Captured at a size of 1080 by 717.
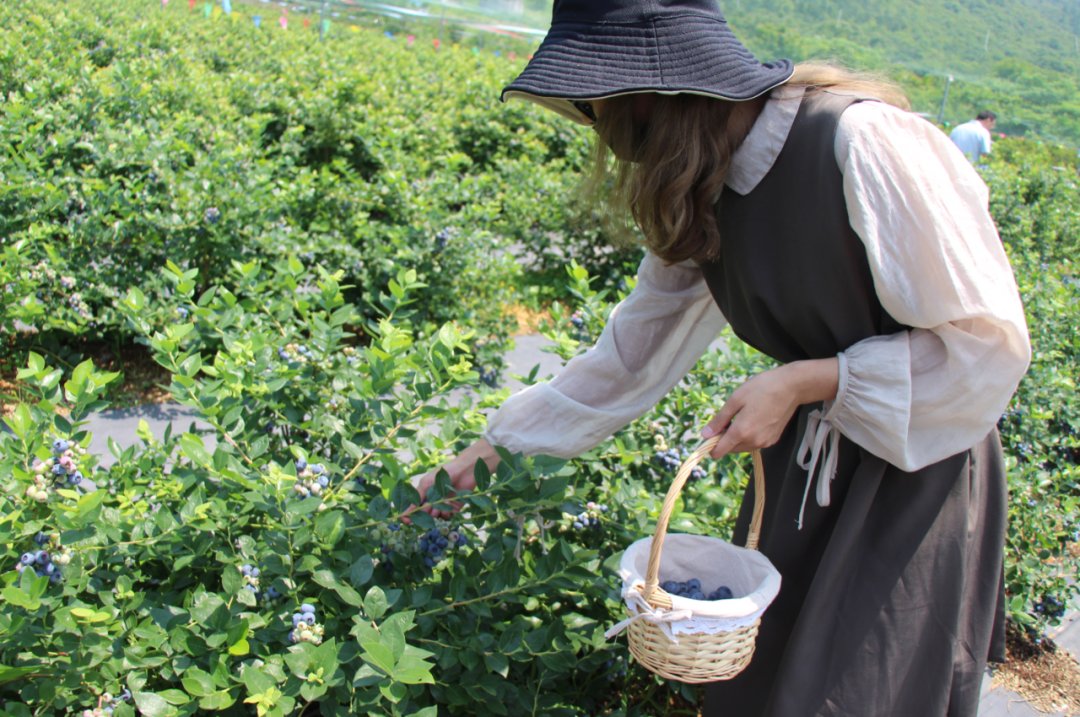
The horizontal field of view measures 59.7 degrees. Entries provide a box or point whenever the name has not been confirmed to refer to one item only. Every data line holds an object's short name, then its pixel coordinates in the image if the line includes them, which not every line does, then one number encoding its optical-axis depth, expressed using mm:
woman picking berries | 1314
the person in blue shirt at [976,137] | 11227
